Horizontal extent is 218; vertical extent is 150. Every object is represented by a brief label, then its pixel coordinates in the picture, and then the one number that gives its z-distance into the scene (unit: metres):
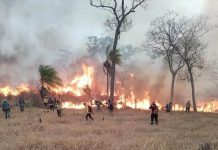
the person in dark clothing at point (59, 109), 33.50
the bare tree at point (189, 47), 48.94
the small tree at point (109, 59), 49.71
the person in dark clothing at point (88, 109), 30.49
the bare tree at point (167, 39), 50.00
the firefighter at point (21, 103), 40.58
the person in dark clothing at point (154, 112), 29.34
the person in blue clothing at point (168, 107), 44.00
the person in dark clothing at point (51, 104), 43.09
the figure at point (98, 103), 43.87
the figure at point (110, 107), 39.39
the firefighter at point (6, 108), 33.62
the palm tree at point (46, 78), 49.03
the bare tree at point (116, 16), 42.83
